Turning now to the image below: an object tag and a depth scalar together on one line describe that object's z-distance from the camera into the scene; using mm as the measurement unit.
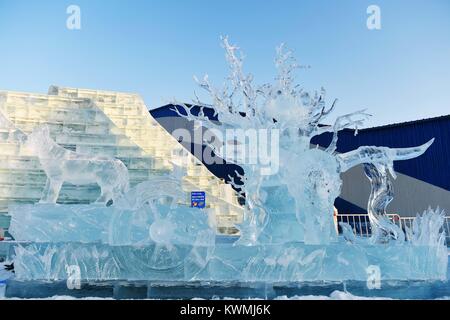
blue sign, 11594
